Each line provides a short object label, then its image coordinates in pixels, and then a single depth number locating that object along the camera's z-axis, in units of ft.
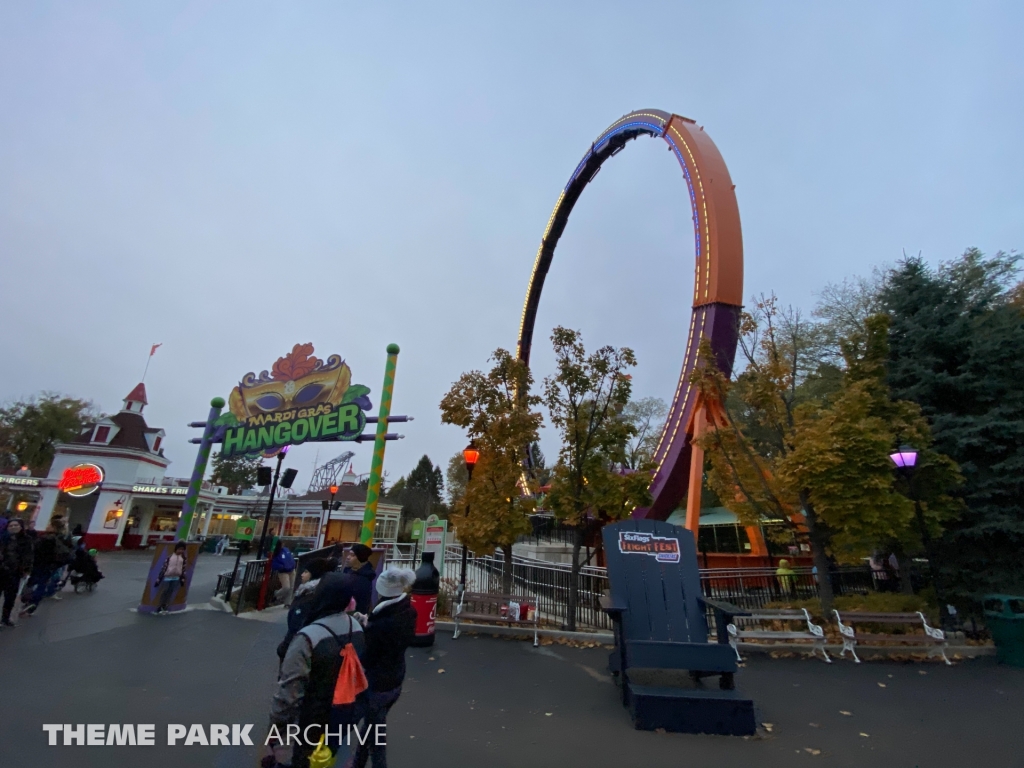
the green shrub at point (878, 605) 28.55
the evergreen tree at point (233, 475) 212.43
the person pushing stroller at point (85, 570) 37.81
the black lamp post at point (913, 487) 28.43
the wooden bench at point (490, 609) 27.53
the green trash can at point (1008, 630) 23.63
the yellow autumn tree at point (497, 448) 31.45
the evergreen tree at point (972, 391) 31.42
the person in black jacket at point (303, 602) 11.64
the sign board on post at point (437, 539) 34.19
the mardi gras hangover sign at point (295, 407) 47.73
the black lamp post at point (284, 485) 36.73
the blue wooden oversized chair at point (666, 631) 14.66
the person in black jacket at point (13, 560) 23.44
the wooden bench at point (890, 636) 23.76
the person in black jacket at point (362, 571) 14.19
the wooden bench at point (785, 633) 23.65
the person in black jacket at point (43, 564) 27.96
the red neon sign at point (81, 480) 82.74
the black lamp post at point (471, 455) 34.47
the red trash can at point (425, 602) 25.06
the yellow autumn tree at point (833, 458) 28.45
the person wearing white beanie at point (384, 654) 10.61
